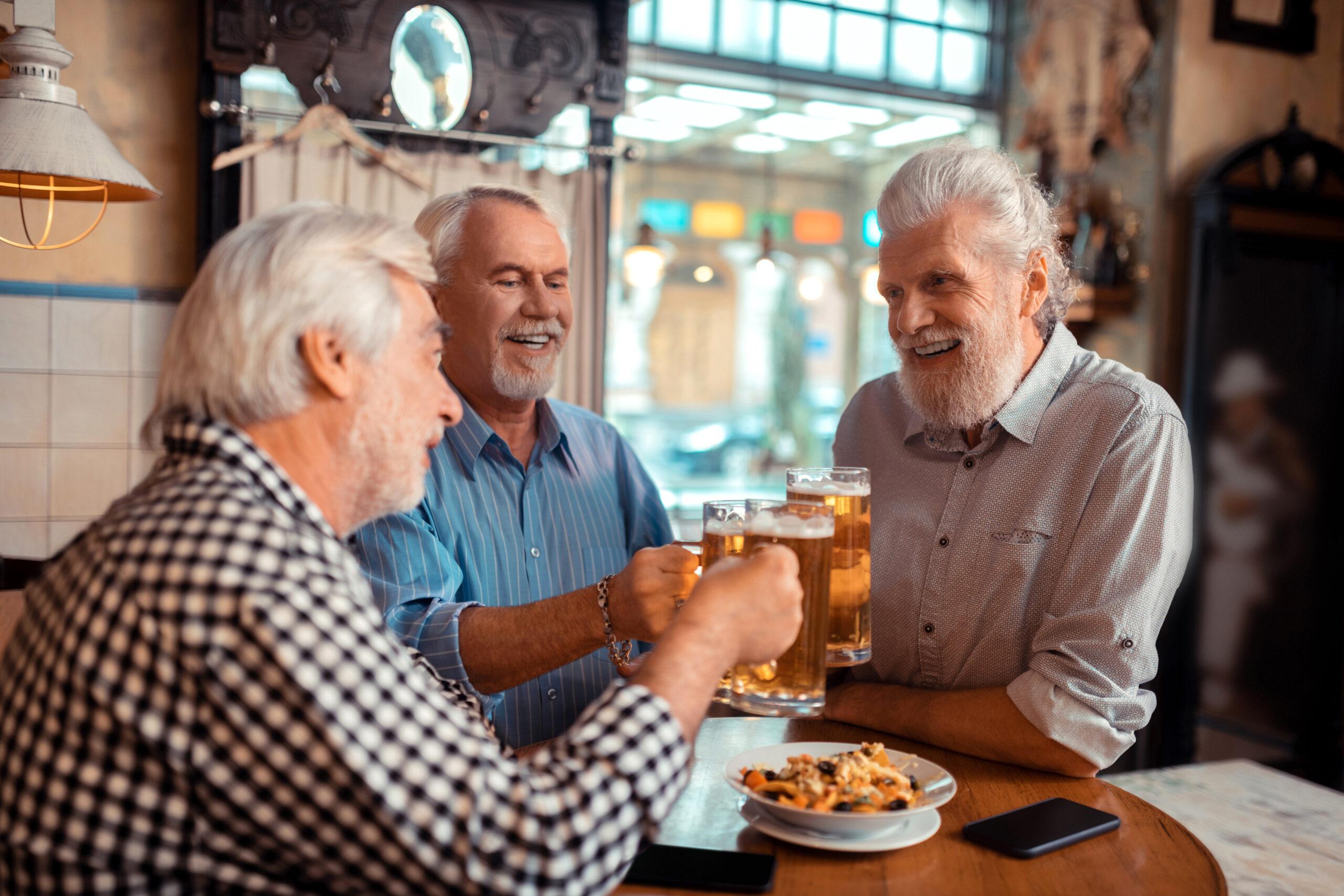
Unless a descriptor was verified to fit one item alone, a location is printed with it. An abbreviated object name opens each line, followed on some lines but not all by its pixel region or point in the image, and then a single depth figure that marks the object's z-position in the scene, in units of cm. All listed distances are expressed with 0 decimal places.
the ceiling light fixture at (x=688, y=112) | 652
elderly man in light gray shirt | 163
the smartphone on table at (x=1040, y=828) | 134
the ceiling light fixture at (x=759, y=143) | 731
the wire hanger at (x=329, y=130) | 370
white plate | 130
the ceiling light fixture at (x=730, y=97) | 613
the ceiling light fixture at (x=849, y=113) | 643
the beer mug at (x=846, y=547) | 146
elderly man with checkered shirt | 90
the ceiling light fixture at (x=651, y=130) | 665
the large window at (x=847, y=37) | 575
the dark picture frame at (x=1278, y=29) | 490
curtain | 378
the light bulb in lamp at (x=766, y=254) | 527
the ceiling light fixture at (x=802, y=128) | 694
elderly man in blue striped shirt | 195
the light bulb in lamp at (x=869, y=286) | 580
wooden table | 126
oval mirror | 401
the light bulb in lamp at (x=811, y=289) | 666
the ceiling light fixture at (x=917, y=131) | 632
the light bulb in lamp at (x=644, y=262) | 499
